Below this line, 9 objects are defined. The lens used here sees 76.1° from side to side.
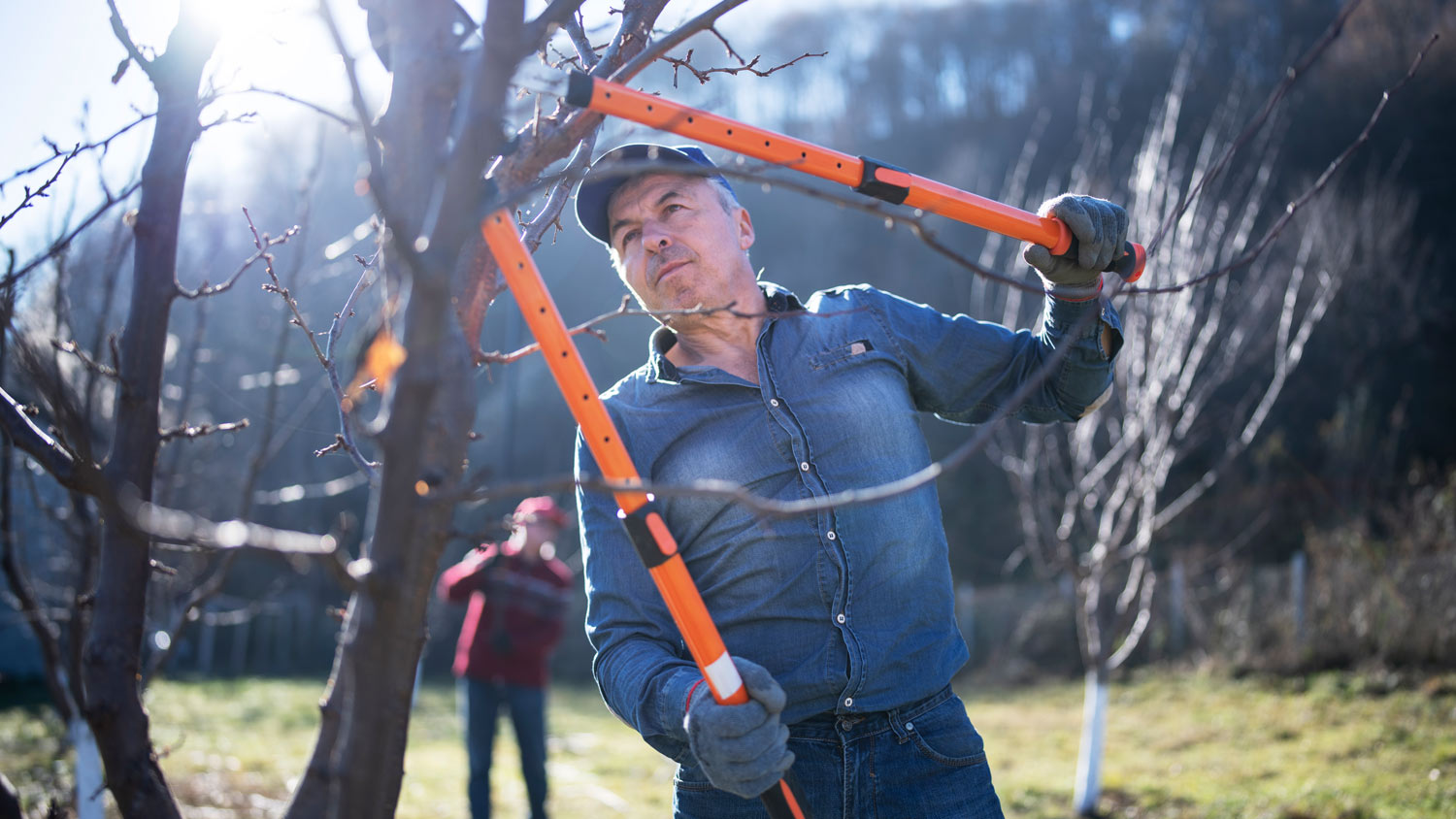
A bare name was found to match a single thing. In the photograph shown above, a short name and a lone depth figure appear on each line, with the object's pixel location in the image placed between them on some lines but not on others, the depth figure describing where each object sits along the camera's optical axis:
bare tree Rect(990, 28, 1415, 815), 5.76
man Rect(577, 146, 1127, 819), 1.79
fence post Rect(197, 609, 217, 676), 19.08
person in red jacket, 5.33
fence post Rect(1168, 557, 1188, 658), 12.77
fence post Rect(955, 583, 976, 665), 15.65
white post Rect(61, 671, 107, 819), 3.51
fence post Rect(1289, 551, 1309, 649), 10.27
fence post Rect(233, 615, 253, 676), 19.25
